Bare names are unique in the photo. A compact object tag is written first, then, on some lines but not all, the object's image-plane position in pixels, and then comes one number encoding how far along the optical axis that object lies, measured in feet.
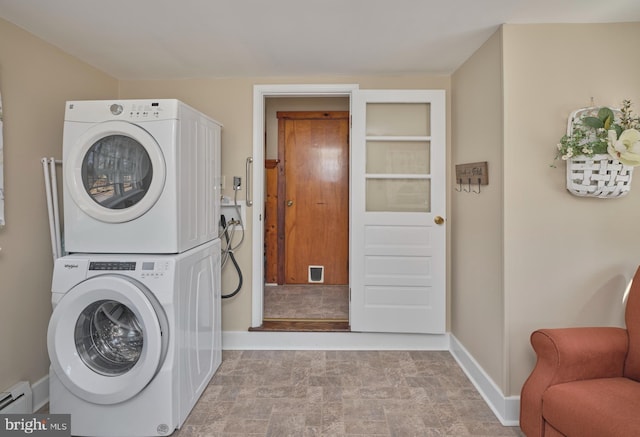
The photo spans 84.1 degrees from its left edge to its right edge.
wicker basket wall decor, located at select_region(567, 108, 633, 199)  5.78
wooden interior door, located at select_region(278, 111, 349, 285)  14.56
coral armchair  4.61
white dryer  6.20
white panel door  9.27
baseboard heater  6.08
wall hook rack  7.33
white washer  5.82
